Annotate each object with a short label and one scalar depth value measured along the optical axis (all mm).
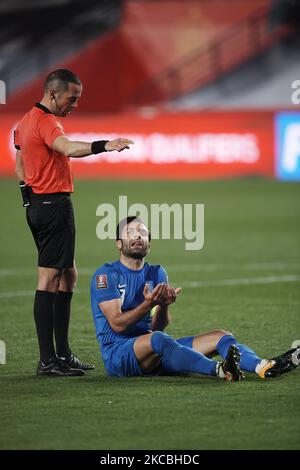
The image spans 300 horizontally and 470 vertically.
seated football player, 15086
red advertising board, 53594
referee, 15922
